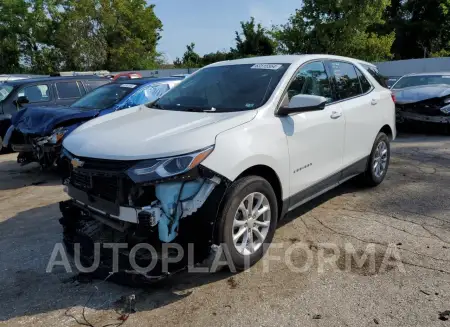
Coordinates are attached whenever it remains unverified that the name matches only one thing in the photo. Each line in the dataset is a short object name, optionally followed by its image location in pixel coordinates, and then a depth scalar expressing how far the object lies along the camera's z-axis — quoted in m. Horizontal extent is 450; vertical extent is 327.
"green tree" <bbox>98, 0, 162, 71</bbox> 35.47
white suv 3.02
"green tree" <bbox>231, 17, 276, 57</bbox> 37.53
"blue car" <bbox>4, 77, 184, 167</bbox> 6.35
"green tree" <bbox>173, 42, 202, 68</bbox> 46.41
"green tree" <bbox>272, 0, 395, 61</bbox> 22.95
